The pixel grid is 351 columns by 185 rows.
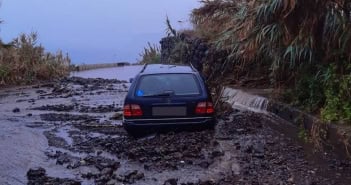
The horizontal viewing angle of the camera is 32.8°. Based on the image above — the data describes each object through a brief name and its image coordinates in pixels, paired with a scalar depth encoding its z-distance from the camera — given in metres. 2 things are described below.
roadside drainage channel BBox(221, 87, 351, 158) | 8.86
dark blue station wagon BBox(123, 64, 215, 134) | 10.13
